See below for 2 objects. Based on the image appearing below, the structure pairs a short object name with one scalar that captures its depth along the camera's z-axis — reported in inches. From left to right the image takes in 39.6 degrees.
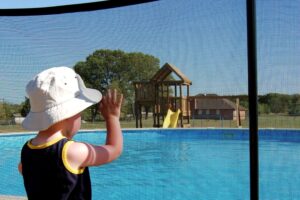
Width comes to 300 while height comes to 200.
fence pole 69.4
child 47.4
